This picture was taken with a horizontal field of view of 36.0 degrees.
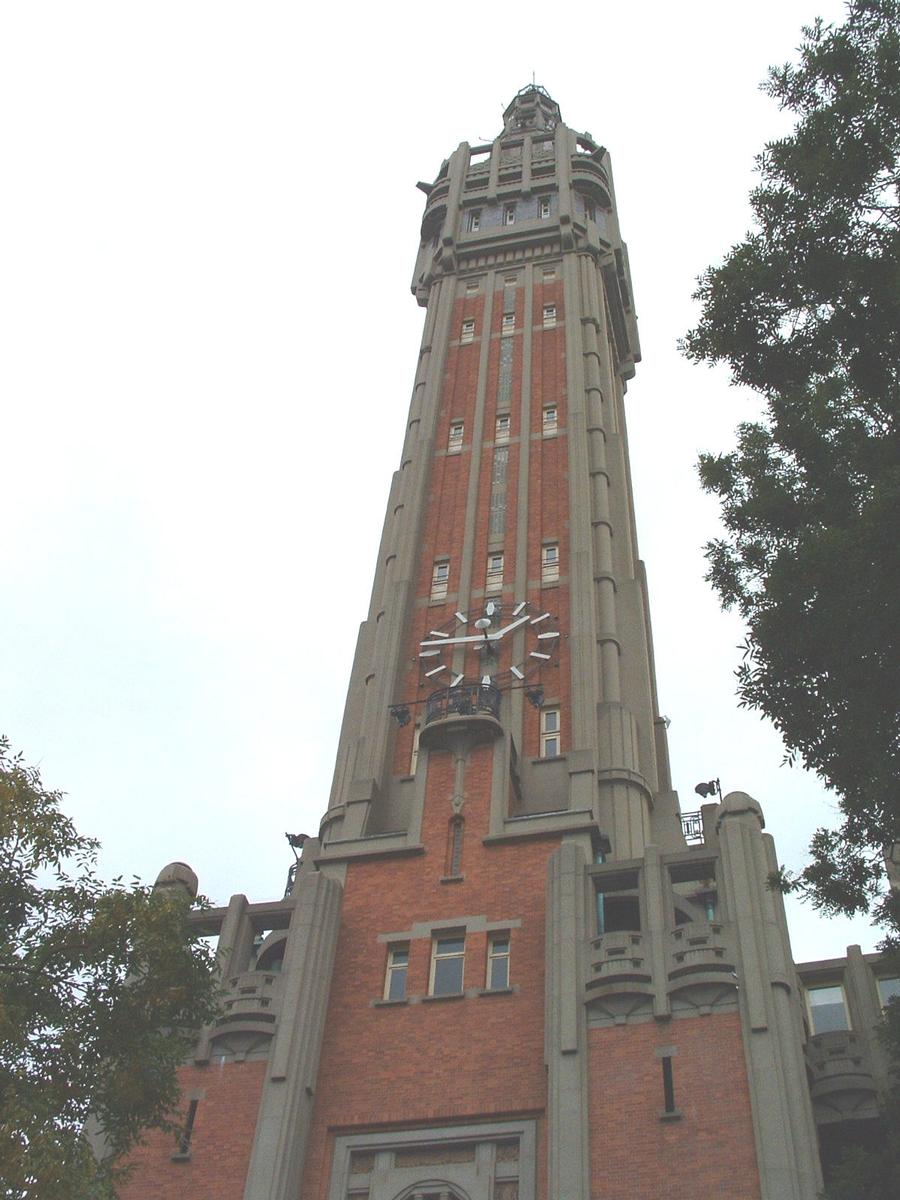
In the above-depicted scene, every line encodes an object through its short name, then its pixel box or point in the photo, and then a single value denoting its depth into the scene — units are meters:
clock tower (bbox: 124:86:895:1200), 29.30
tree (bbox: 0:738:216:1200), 20.72
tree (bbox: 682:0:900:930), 20.73
